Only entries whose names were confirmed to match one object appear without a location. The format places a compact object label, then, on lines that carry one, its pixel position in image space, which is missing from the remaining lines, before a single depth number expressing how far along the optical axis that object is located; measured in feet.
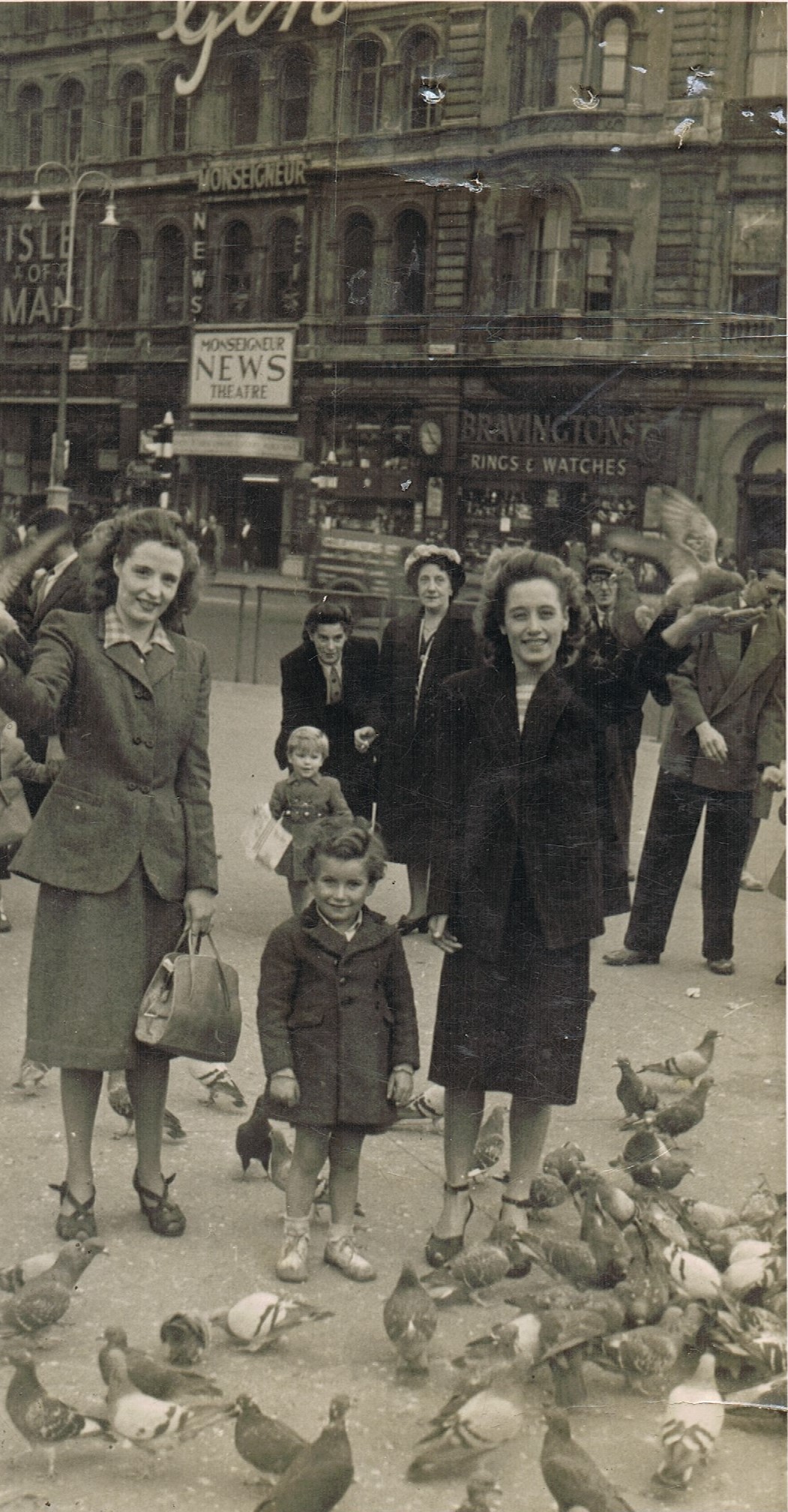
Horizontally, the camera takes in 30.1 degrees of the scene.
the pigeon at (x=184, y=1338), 10.42
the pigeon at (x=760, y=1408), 10.49
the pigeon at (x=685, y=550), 13.96
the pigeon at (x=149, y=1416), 9.52
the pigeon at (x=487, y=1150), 13.82
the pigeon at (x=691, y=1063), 14.97
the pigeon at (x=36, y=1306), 10.49
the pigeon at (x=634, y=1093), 14.57
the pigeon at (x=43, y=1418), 9.48
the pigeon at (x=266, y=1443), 9.45
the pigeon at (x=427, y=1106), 14.82
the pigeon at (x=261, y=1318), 10.57
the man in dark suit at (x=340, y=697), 18.78
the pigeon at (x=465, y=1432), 9.65
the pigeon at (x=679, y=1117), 14.05
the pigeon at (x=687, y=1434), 9.77
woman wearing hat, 17.42
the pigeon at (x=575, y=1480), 9.37
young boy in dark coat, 11.54
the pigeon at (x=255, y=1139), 13.08
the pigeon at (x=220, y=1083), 14.82
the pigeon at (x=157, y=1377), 9.78
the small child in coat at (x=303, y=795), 17.80
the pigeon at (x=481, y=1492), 9.39
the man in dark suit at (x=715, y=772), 18.51
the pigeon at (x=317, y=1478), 9.27
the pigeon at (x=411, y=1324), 10.44
